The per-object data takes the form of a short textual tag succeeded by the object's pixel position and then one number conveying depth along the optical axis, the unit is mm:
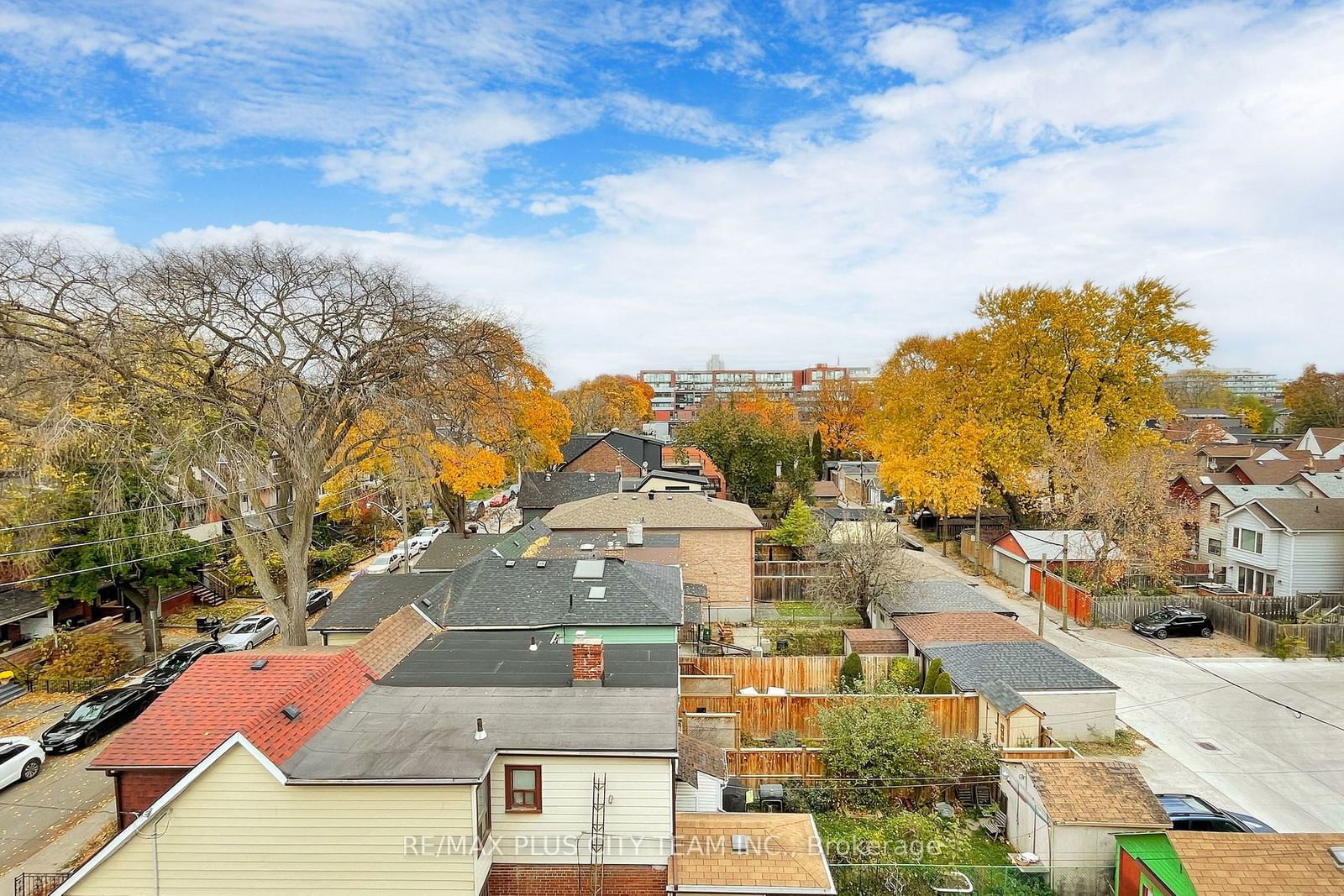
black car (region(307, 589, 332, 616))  31609
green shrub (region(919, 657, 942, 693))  19172
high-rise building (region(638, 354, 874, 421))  151375
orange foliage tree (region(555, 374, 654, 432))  90438
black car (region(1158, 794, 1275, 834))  13812
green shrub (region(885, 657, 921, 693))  21000
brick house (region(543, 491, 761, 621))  30938
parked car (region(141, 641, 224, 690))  21922
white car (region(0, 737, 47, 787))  16969
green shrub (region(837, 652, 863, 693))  20859
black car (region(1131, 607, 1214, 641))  26984
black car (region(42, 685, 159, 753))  18859
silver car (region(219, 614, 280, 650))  25953
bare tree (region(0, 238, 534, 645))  19641
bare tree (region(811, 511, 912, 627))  26516
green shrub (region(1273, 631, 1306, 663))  24688
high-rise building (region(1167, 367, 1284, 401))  106375
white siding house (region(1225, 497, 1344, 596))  29266
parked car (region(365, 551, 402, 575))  37281
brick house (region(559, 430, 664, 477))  54500
